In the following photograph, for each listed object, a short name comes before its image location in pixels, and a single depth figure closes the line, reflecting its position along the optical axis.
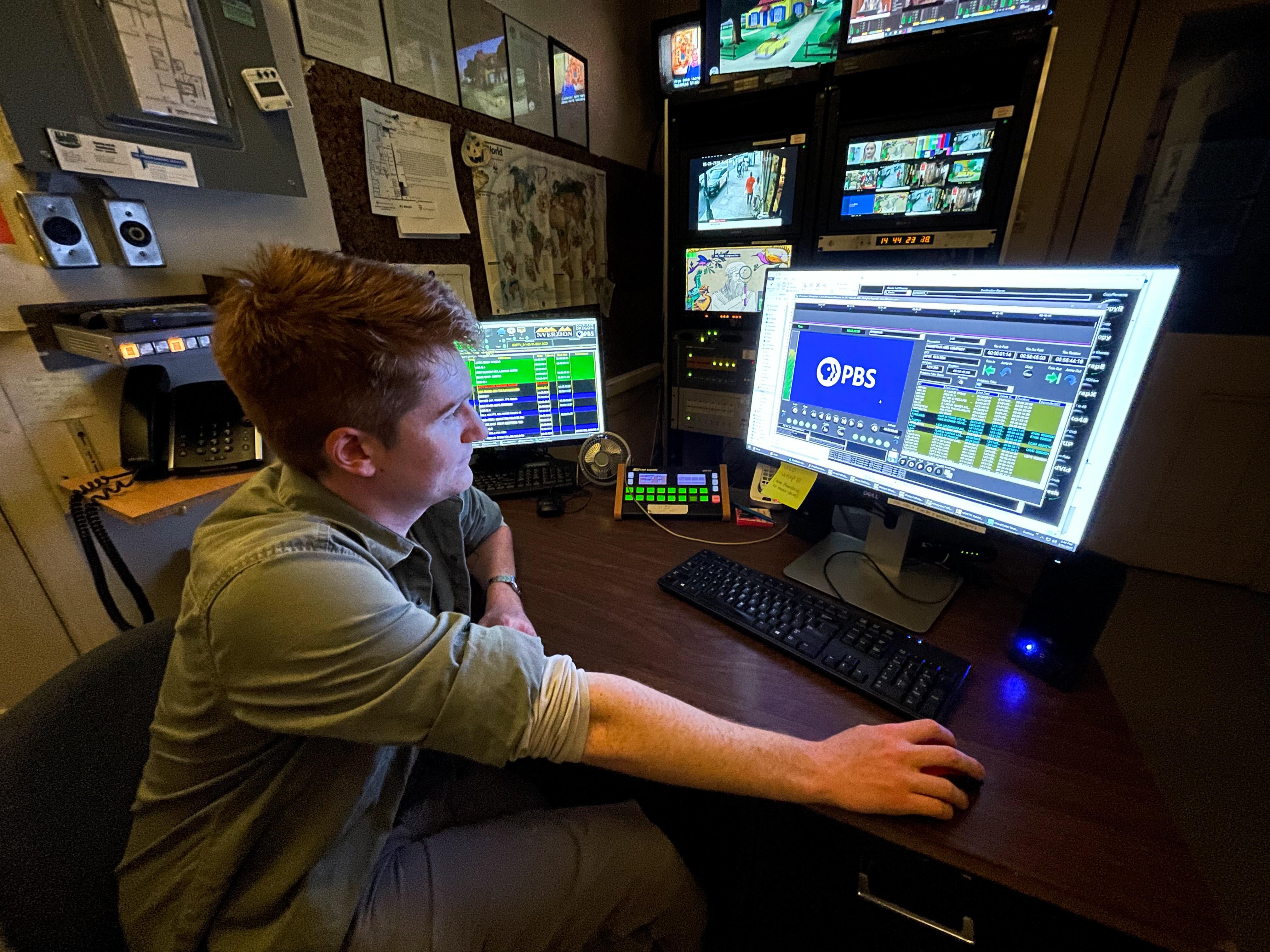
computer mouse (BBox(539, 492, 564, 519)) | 1.22
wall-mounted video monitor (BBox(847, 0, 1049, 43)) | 1.35
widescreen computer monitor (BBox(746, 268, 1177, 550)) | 0.66
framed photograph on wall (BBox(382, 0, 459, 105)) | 1.28
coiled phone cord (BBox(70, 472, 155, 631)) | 0.90
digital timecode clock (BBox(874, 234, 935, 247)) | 1.61
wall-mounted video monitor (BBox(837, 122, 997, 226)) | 1.51
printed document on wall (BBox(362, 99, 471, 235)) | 1.28
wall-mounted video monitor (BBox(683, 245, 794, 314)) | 1.83
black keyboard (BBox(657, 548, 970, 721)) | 0.68
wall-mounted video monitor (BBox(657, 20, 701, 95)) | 2.18
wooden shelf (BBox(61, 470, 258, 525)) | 0.85
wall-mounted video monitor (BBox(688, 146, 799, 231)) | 1.73
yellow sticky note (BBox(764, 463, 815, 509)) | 1.01
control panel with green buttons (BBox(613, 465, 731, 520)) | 1.17
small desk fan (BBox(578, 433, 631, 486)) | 1.38
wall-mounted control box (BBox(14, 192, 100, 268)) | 0.82
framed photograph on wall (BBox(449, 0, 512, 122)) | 1.45
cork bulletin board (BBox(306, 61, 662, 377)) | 1.19
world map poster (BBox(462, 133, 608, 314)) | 1.63
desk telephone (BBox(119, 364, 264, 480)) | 0.94
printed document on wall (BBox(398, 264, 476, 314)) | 1.51
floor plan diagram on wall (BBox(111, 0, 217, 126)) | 0.87
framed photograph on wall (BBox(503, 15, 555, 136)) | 1.64
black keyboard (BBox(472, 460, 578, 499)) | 1.32
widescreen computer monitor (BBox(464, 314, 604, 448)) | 1.31
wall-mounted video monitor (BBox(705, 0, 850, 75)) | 1.57
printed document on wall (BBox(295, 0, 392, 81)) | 1.11
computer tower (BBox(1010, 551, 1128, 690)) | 0.68
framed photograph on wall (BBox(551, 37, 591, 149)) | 1.85
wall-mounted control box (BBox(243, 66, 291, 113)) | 1.00
